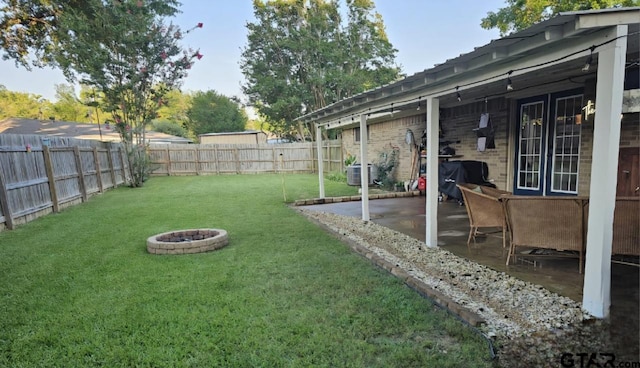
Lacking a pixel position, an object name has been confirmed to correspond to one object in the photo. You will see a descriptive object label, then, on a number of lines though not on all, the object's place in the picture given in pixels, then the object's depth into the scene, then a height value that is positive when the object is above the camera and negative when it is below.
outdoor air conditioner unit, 11.47 -1.16
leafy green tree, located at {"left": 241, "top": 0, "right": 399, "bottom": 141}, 20.62 +6.02
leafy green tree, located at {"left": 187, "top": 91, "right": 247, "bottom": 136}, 31.02 +3.43
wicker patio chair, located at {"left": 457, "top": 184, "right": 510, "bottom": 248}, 3.98 -0.94
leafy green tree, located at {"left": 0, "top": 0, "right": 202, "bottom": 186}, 11.04 +4.00
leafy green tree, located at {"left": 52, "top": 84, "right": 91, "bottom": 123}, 35.00 +5.68
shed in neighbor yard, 24.16 +0.87
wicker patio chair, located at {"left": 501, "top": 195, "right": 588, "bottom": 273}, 3.10 -0.90
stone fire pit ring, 4.52 -1.31
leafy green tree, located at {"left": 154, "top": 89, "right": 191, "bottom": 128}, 43.31 +5.86
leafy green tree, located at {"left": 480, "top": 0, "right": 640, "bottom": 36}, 11.51 +5.11
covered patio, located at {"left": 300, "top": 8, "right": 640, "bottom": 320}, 2.32 +0.33
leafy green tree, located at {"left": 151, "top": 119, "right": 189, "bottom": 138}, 36.25 +2.76
